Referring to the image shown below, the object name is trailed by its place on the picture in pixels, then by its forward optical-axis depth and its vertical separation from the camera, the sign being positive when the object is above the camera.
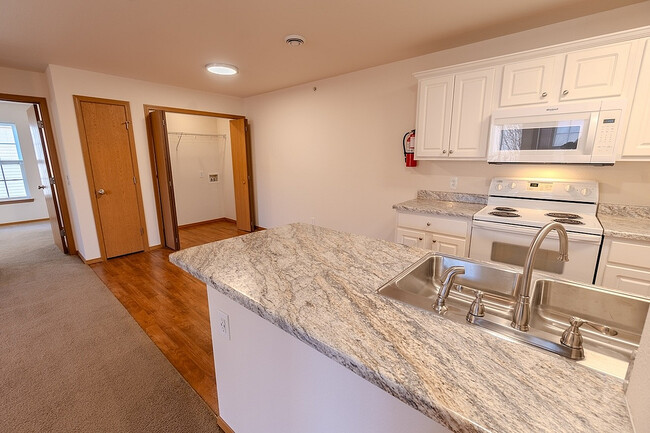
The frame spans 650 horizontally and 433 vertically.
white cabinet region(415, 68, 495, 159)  2.40 +0.45
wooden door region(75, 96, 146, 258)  3.52 -0.09
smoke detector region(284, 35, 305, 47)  2.48 +1.12
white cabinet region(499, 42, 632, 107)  1.89 +0.63
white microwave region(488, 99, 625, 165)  1.94 +0.23
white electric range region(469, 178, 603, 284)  1.90 -0.41
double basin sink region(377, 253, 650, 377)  0.74 -0.48
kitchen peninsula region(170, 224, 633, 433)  0.54 -0.45
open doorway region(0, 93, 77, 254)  5.68 -0.13
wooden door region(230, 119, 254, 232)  4.94 -0.13
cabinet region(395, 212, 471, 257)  2.41 -0.61
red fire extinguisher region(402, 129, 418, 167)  3.02 +0.19
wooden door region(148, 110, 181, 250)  3.85 -0.17
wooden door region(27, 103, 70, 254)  3.64 -0.12
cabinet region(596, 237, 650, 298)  1.75 -0.64
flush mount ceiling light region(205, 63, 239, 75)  3.19 +1.11
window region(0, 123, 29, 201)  5.68 +0.01
